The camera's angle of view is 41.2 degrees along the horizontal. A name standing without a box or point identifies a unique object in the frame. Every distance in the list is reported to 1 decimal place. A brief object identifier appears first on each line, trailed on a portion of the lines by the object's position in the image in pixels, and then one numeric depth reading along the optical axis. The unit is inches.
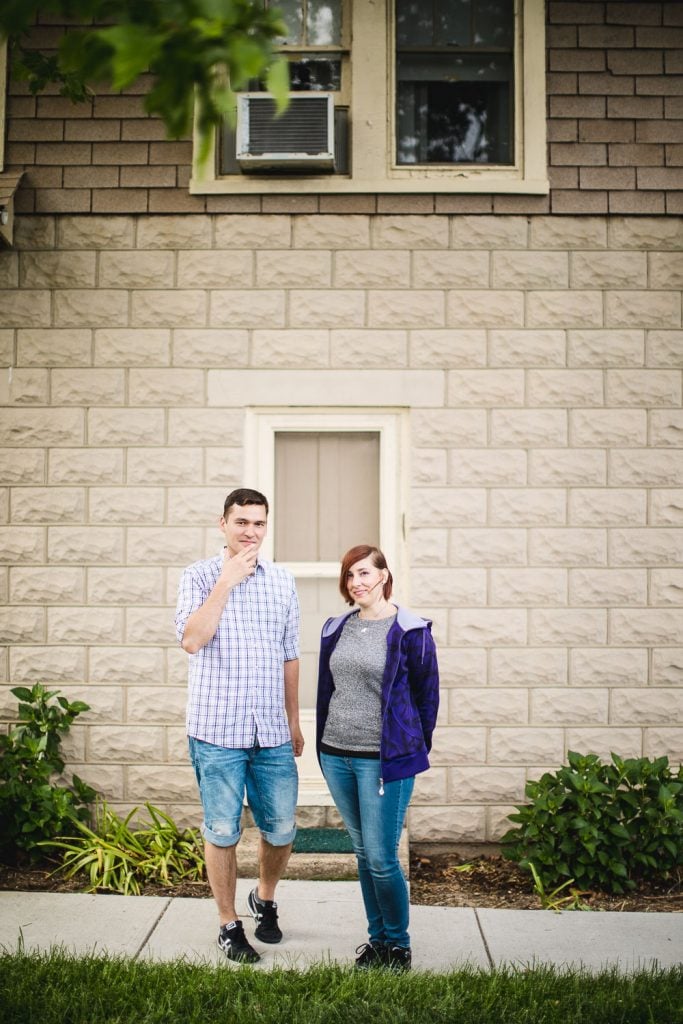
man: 151.5
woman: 146.0
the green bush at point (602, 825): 192.9
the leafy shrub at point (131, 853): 196.1
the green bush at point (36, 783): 202.7
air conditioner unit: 214.8
